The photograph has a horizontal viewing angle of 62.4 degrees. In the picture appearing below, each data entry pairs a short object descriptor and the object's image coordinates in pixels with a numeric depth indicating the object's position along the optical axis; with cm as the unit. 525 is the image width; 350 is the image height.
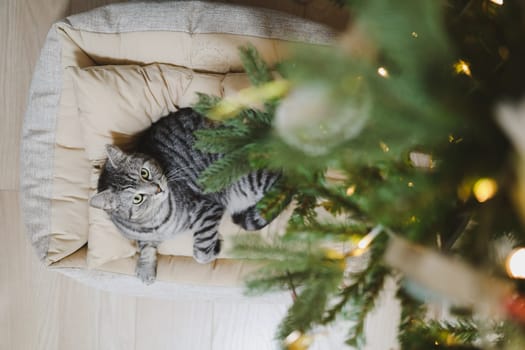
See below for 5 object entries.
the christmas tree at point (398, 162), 29
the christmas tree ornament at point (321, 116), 28
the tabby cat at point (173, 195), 103
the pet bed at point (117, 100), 107
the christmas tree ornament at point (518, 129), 25
